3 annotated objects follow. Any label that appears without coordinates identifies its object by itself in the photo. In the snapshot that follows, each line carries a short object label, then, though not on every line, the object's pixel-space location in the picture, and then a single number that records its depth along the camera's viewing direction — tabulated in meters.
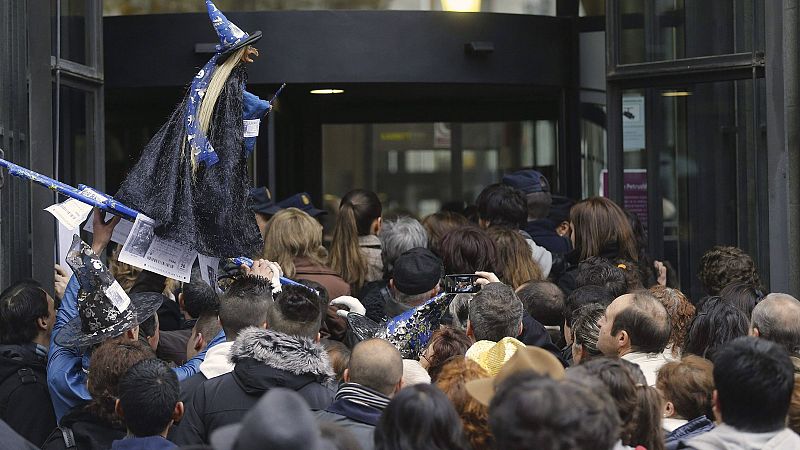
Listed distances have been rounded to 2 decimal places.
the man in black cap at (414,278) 13.32
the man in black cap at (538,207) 16.91
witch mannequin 11.14
